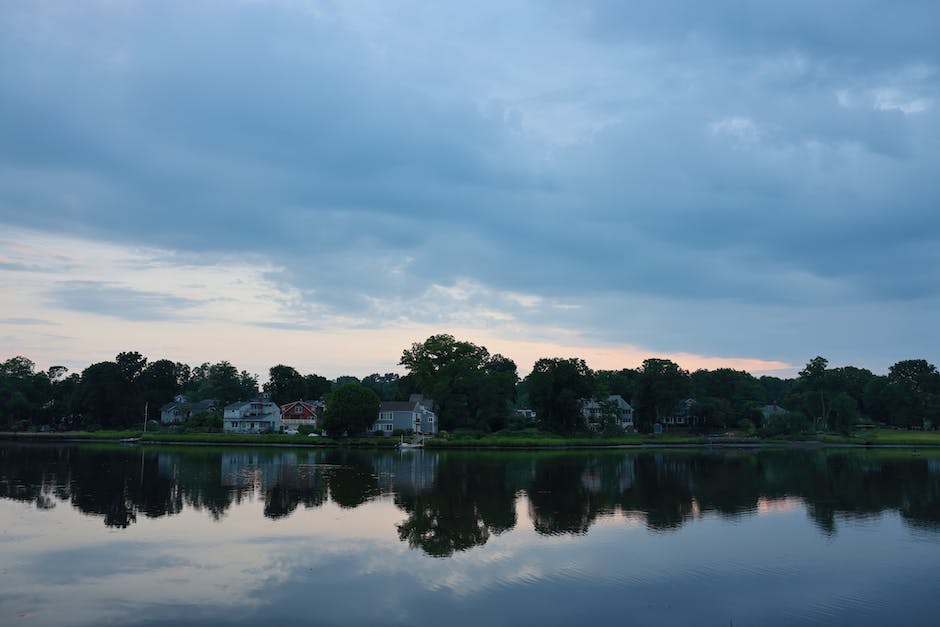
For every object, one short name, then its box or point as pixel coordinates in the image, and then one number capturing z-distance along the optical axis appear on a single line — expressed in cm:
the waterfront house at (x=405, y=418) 9106
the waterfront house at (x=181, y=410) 11419
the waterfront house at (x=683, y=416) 10334
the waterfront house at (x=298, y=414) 9988
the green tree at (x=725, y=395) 10088
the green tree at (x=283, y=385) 11512
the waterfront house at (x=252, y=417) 9744
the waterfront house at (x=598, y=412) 9094
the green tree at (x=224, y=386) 10912
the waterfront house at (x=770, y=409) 12081
